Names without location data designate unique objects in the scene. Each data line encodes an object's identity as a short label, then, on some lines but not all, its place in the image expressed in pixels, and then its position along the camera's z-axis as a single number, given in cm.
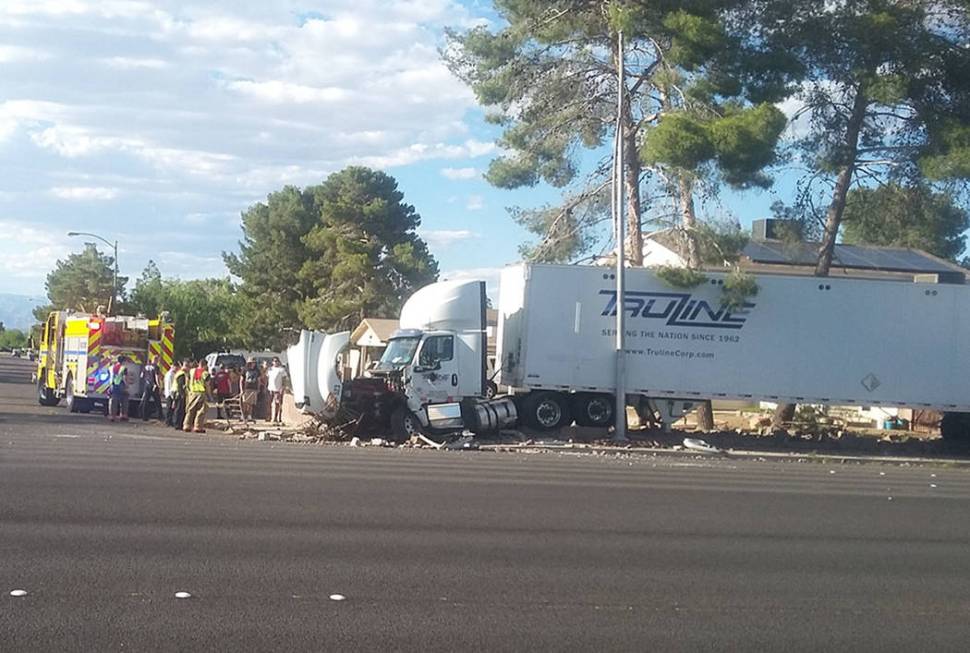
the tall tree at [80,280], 9444
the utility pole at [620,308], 2878
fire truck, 3362
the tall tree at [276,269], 6875
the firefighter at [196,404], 2886
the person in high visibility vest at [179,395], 2972
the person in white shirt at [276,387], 3194
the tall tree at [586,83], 3091
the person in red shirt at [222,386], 3366
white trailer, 2998
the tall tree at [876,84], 3089
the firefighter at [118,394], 3194
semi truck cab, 2747
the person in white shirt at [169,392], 3050
